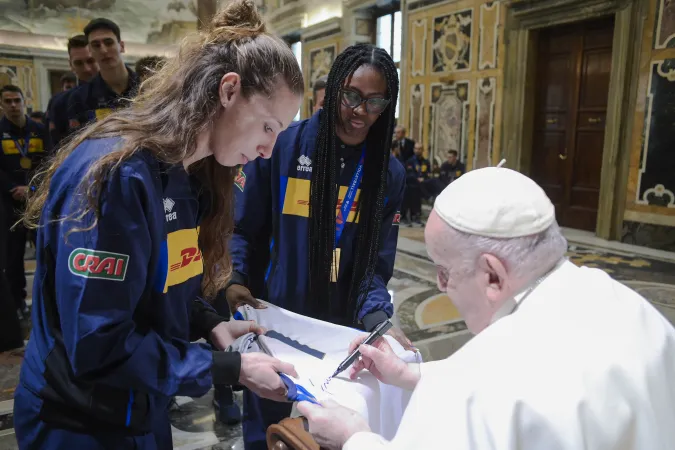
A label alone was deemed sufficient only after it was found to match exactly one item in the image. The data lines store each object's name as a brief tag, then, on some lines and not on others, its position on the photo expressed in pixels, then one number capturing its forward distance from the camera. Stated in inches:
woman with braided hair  74.1
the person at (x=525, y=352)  34.5
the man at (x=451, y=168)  353.4
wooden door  297.9
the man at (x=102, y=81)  139.6
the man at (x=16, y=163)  172.6
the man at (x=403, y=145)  361.7
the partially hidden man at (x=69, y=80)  223.6
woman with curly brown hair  38.2
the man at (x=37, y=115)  288.0
